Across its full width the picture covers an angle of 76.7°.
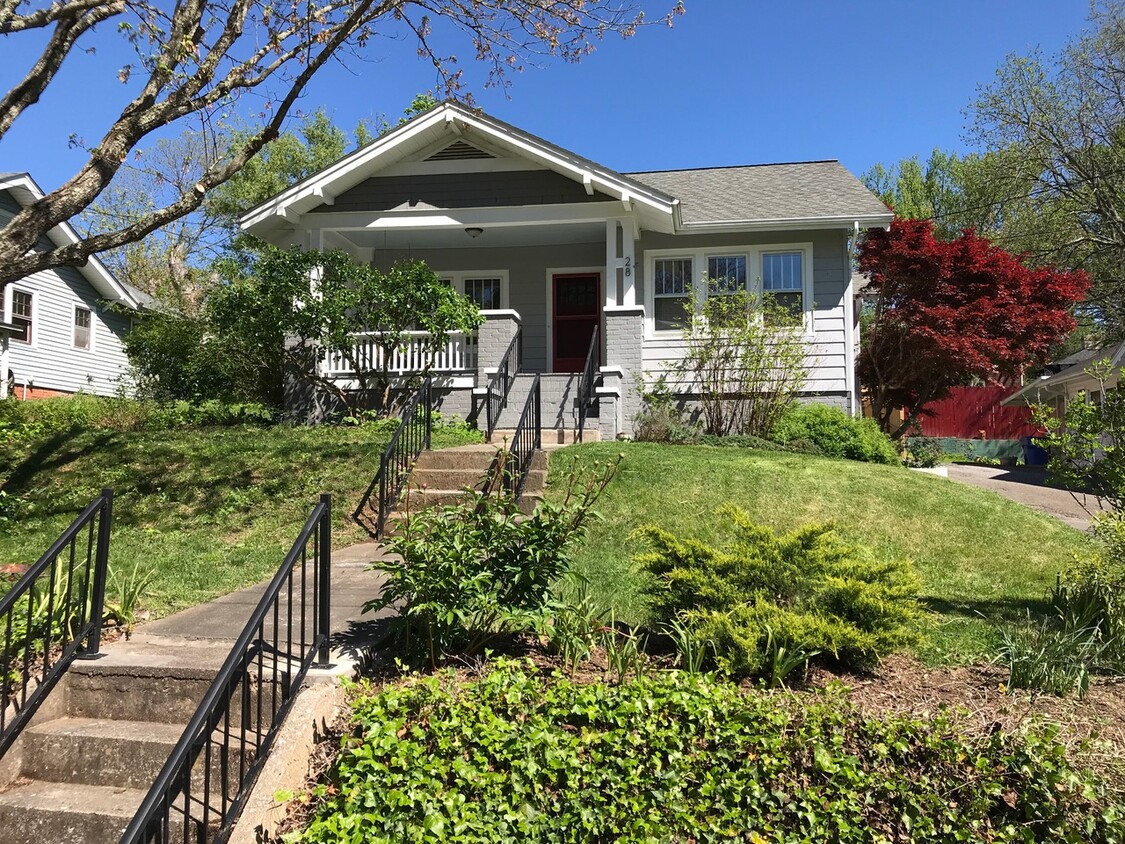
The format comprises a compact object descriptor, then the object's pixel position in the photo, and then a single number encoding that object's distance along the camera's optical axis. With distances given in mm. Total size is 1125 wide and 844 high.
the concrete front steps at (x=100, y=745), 2959
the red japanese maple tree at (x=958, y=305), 13852
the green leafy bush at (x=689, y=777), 2627
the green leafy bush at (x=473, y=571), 3502
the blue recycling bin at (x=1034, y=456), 21542
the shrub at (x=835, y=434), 10781
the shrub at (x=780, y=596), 3512
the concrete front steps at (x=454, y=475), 7450
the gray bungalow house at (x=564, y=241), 11742
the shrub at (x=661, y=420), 11086
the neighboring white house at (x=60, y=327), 18859
